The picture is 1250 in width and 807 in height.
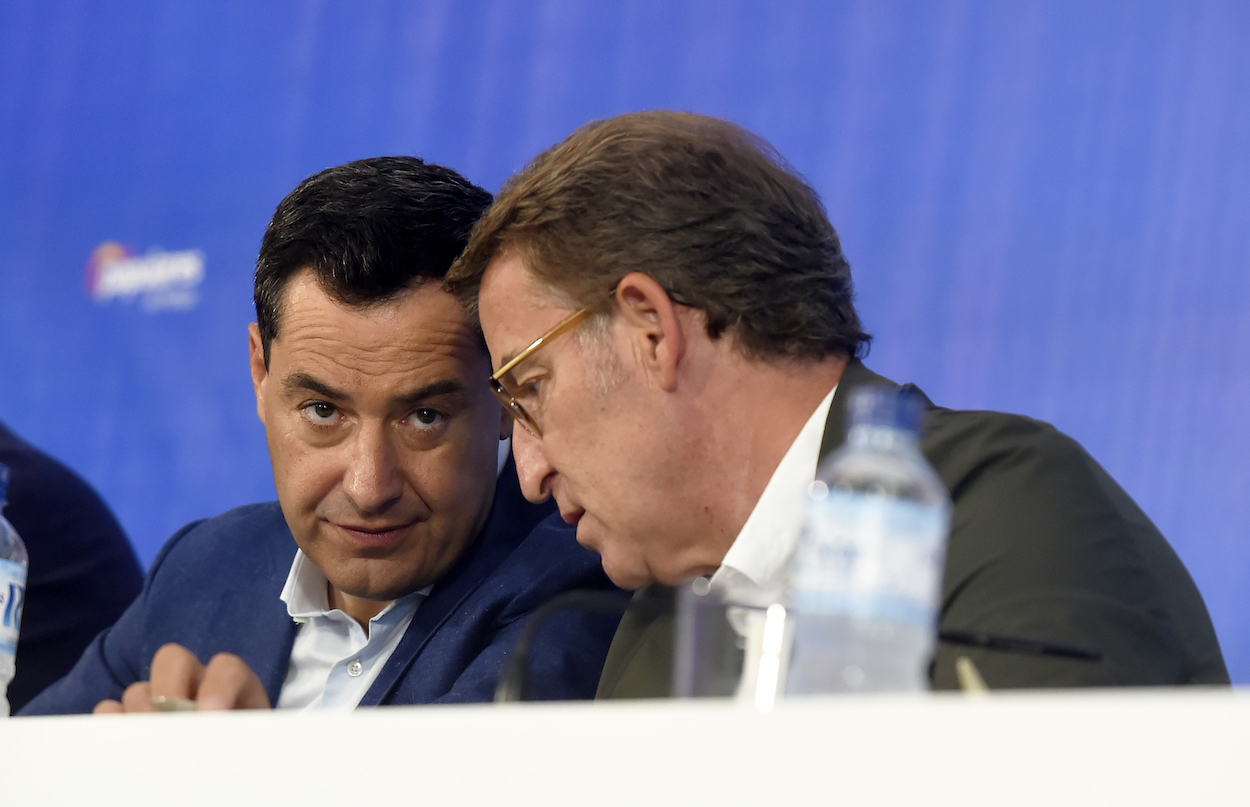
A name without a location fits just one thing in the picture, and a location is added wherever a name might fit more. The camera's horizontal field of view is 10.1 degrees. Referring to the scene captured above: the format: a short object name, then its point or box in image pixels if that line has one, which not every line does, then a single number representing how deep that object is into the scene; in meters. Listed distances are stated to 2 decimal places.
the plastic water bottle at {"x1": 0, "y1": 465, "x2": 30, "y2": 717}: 3.76
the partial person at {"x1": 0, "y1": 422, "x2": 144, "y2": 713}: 4.26
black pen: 3.17
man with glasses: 3.75
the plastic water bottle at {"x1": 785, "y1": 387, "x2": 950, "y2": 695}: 2.94
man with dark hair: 3.94
